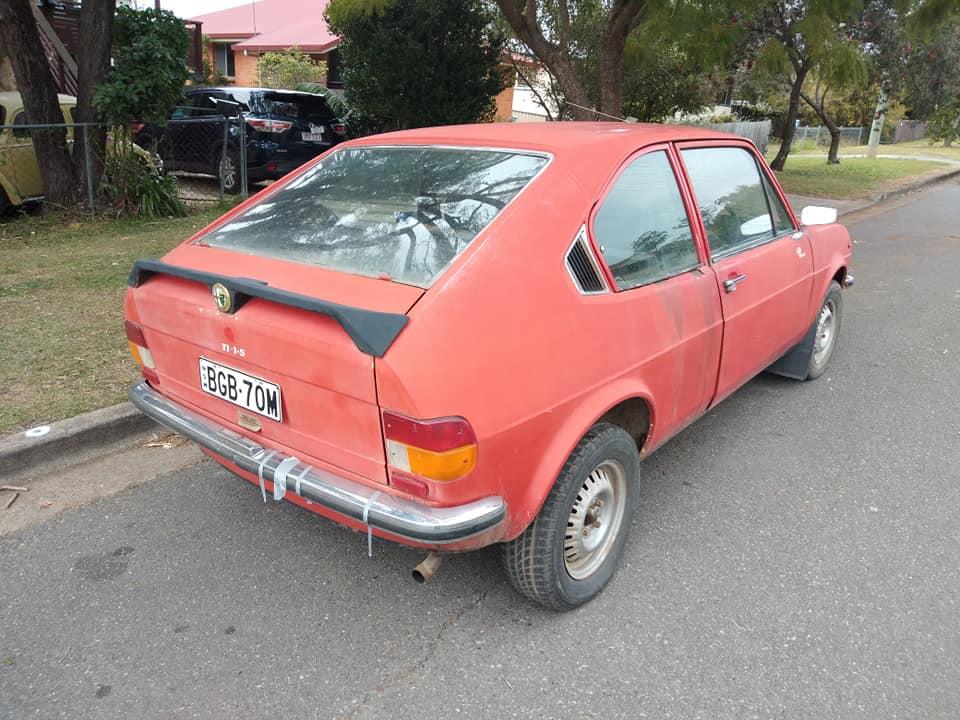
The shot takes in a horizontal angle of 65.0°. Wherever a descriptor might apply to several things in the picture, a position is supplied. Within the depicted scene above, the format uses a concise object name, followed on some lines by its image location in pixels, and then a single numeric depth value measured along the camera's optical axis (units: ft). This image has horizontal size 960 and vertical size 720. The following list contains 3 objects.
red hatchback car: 7.26
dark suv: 36.68
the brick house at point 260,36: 81.66
